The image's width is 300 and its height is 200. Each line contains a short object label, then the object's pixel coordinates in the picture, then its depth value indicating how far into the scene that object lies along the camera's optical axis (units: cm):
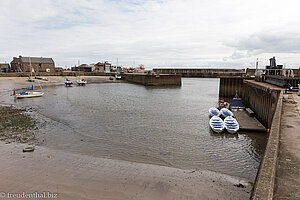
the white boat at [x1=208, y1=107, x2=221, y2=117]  2220
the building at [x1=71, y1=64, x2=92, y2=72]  11412
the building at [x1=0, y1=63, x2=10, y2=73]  9188
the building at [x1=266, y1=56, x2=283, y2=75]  2807
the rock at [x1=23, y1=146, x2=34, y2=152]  1230
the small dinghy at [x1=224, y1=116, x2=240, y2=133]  1633
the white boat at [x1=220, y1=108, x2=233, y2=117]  2108
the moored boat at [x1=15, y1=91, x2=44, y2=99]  3503
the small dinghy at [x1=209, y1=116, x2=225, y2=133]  1684
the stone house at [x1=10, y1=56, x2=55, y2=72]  8616
